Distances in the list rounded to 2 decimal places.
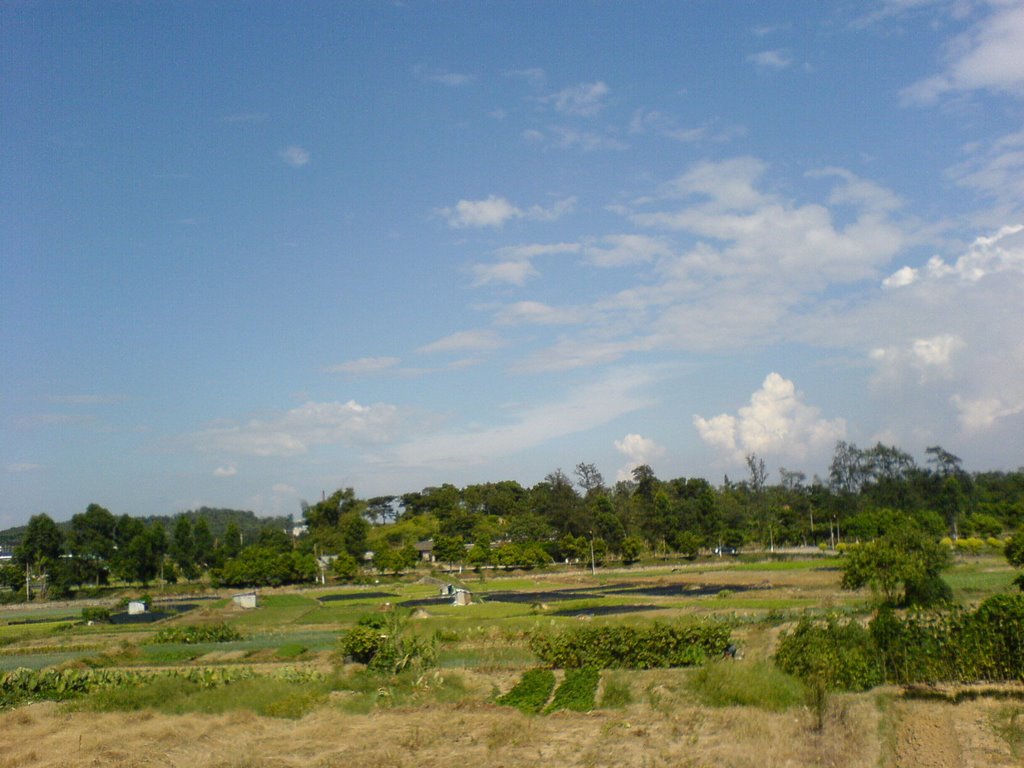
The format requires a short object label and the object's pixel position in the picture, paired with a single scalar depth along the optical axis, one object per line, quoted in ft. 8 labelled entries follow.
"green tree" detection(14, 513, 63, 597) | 295.07
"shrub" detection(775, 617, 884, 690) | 60.39
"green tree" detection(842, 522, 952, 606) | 108.17
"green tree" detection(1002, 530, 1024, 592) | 152.97
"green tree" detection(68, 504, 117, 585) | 298.97
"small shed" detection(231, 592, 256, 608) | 195.72
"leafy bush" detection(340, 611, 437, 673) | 75.87
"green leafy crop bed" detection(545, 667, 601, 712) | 61.57
